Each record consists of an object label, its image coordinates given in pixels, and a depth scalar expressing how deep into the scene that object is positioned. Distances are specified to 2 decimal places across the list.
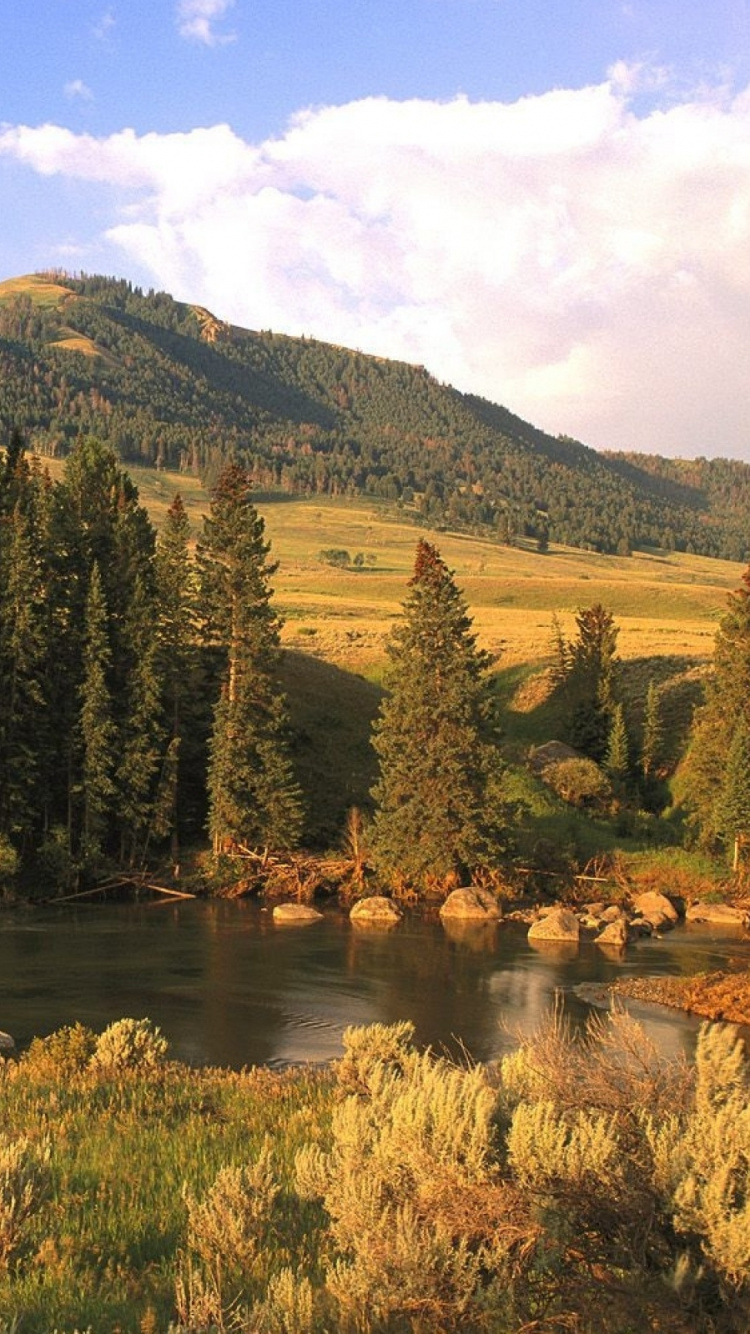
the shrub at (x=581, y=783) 59.88
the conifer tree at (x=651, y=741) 66.44
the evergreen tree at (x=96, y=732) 48.38
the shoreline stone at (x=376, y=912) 44.59
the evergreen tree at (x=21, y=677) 46.72
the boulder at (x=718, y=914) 45.50
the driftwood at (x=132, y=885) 48.09
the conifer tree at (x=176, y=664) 51.09
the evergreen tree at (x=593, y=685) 68.25
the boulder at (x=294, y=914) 44.34
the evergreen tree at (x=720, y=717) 55.31
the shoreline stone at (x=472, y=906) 45.28
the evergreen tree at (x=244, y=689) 49.94
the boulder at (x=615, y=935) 40.38
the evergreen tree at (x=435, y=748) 47.75
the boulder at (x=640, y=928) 42.16
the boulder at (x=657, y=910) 44.12
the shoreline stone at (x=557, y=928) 41.16
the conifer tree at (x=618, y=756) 63.28
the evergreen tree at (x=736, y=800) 51.56
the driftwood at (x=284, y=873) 48.94
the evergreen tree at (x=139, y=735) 49.59
